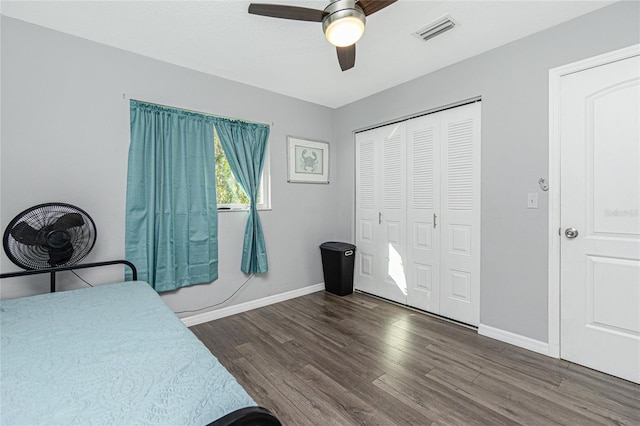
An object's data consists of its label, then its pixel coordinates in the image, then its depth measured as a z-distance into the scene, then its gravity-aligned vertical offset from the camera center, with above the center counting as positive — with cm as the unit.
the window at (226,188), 305 +26
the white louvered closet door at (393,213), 324 -2
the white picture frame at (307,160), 356 +67
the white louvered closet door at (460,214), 263 -3
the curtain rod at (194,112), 243 +100
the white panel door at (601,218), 186 -5
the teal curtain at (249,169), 304 +47
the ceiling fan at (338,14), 162 +117
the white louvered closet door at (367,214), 355 -3
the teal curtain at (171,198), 247 +12
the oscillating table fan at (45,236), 183 -16
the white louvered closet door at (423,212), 293 -1
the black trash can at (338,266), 358 -70
